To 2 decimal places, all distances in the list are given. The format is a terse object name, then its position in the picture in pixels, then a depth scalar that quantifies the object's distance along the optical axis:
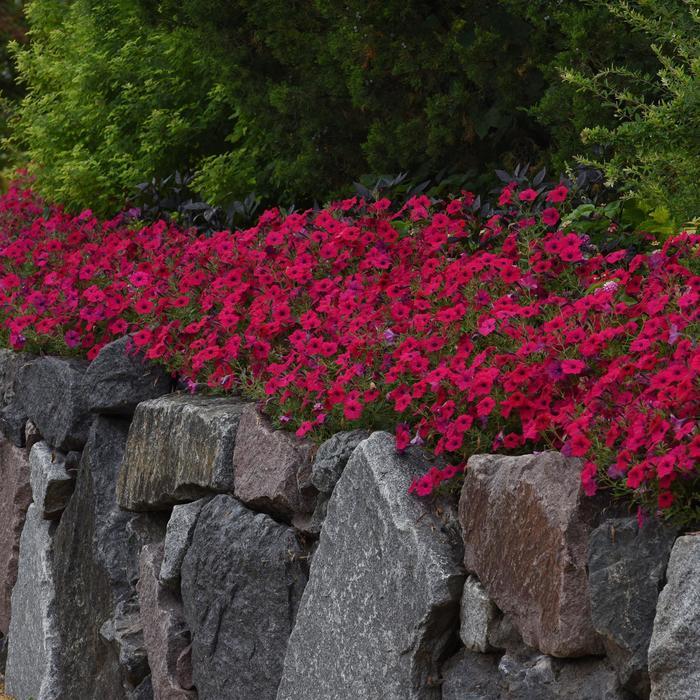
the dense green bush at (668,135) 5.77
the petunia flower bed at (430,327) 4.48
